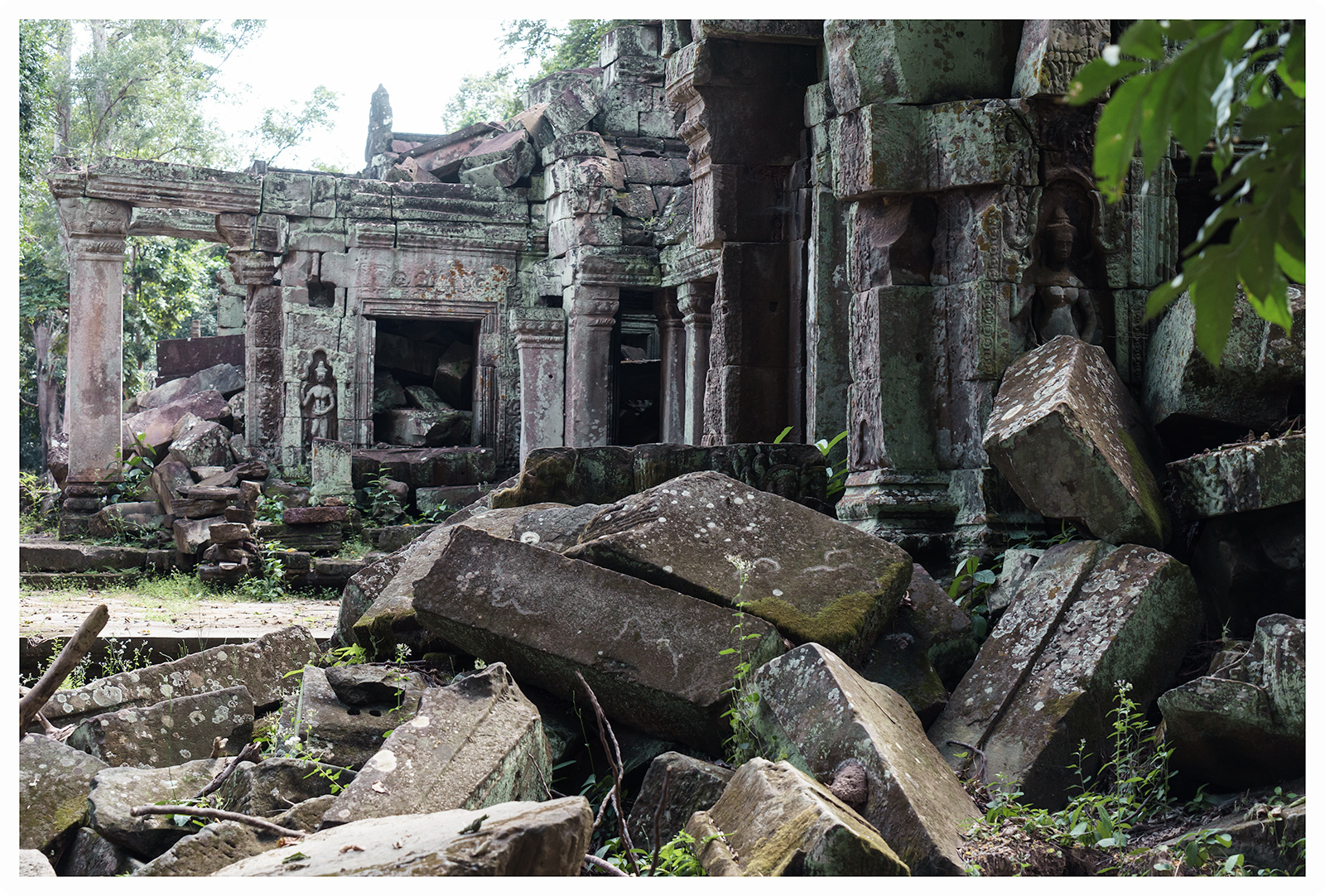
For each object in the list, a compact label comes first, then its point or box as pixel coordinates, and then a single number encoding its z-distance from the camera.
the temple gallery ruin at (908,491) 3.17
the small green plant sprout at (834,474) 5.75
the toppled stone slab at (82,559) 10.19
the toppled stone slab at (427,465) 12.89
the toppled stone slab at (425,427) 13.91
